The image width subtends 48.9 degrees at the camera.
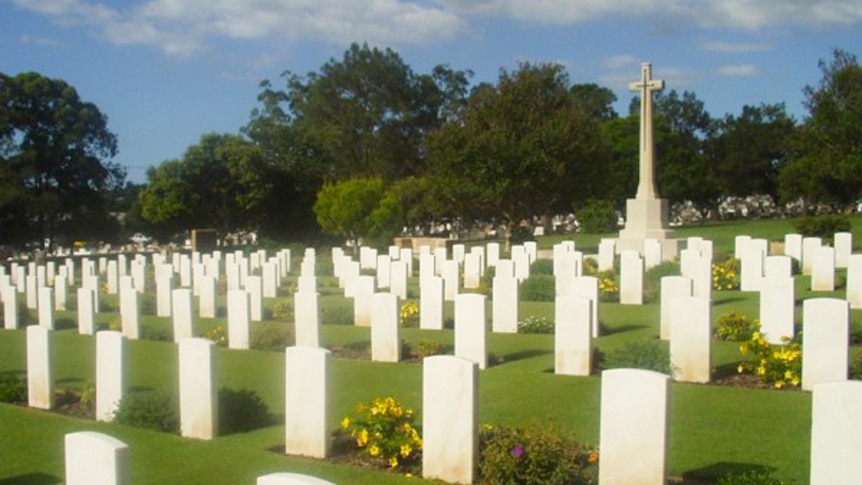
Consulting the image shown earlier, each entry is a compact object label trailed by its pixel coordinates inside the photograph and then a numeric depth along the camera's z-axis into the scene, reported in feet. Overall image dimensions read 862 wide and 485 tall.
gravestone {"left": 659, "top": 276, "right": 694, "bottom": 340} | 43.80
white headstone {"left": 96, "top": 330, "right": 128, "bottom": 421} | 33.86
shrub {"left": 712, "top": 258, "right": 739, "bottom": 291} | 64.03
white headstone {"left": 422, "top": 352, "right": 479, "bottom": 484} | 24.64
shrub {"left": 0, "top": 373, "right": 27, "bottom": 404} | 38.73
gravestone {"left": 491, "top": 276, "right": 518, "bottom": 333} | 48.91
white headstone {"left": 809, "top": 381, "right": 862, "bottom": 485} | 19.95
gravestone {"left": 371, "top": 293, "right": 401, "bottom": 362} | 43.39
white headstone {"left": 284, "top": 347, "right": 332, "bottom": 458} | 27.43
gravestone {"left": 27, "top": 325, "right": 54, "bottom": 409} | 37.24
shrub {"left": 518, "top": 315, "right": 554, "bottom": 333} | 48.93
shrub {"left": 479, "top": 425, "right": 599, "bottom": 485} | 23.41
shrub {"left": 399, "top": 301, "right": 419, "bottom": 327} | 54.19
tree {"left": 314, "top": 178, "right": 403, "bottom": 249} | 129.49
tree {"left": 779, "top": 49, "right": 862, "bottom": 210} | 116.16
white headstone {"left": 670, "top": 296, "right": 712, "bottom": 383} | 35.22
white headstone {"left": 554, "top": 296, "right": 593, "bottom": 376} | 37.01
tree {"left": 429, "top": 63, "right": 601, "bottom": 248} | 116.57
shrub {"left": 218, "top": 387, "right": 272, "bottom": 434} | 31.55
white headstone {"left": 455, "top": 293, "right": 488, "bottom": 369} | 39.50
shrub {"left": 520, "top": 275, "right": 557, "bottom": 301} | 62.89
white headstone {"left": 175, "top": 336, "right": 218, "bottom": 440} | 30.58
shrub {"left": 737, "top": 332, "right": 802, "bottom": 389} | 33.76
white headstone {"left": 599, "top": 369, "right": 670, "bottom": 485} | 22.21
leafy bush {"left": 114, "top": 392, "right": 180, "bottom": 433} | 31.78
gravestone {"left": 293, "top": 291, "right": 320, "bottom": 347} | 45.42
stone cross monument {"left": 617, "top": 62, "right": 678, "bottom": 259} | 94.17
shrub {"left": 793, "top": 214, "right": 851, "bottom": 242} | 105.19
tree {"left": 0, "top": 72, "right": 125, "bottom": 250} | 154.20
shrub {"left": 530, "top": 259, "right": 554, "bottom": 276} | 77.30
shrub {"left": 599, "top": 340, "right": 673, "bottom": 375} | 34.76
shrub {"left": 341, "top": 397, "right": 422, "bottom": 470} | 26.35
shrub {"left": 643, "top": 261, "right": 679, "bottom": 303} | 60.36
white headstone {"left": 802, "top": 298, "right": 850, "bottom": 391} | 32.17
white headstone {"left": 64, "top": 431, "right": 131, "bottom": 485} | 16.16
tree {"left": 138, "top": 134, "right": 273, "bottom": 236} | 153.17
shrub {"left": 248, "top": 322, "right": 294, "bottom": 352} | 48.19
